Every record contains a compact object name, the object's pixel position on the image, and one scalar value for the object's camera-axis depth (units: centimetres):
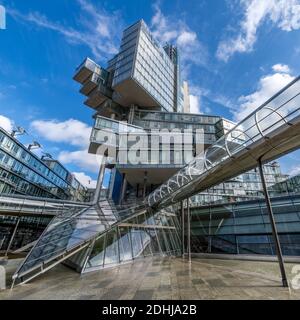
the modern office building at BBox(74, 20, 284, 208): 3475
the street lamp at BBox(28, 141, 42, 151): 5397
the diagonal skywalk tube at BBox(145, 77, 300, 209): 678
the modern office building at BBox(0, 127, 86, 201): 3850
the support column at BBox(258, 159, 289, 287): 680
